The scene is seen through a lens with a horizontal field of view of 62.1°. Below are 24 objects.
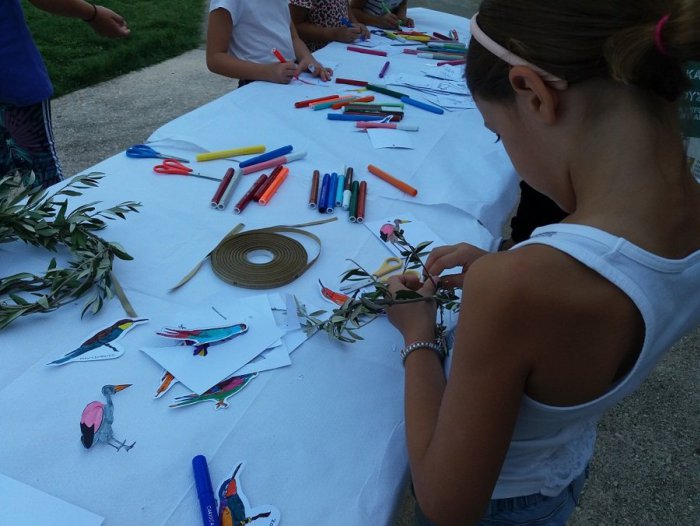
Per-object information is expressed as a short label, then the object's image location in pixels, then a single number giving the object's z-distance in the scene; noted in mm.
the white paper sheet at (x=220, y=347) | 969
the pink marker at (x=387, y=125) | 2035
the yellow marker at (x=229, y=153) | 1706
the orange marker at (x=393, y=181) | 1629
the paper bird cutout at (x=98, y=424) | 841
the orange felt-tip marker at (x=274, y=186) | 1520
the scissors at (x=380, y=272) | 1222
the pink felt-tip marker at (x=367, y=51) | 2910
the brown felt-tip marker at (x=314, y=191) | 1523
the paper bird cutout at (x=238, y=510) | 757
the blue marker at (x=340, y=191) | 1546
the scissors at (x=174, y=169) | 1616
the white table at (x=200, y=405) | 796
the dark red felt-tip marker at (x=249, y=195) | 1469
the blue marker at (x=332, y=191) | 1509
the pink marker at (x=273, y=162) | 1671
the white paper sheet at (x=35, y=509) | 736
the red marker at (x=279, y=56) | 2496
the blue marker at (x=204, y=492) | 751
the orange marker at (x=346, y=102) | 2186
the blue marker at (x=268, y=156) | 1685
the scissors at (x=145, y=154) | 1684
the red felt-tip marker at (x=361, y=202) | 1478
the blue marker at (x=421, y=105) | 2242
